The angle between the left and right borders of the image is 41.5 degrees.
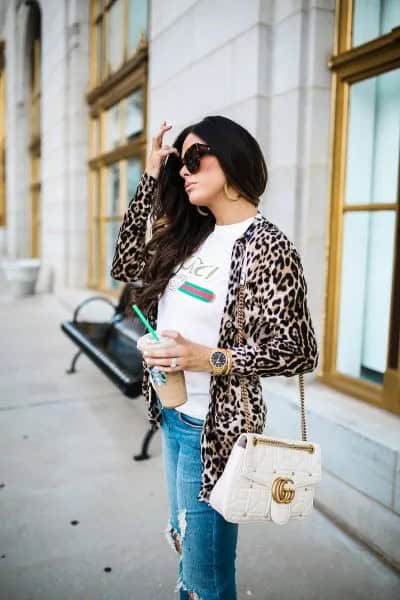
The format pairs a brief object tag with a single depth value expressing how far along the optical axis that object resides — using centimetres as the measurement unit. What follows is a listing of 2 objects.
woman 150
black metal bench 376
